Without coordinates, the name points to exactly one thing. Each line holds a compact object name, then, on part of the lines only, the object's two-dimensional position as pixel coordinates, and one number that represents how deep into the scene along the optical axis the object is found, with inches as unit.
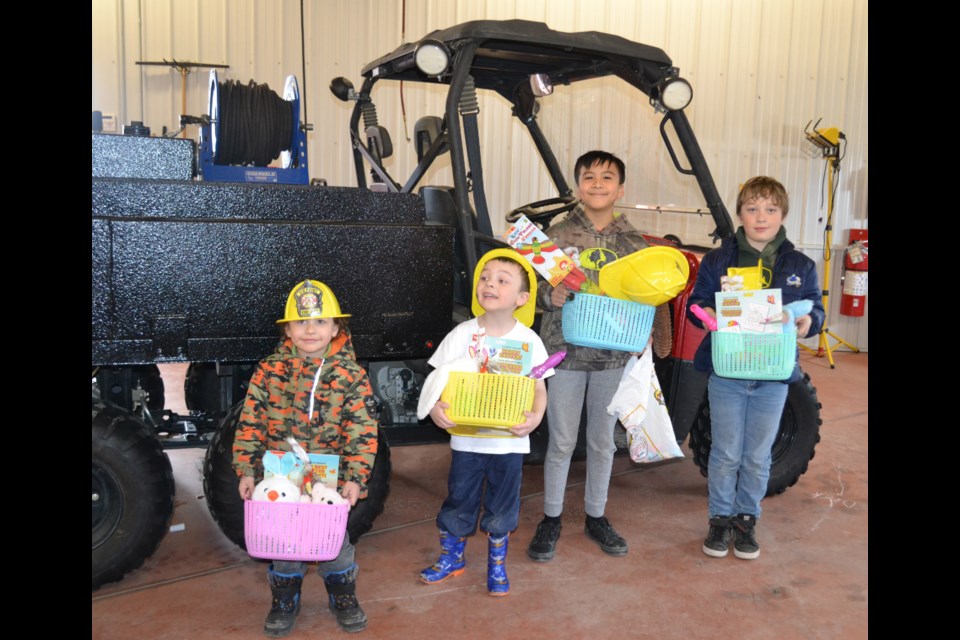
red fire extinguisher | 351.3
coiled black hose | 140.6
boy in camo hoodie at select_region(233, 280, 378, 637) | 114.0
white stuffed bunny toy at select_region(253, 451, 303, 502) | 108.0
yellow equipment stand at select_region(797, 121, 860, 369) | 338.4
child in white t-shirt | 121.9
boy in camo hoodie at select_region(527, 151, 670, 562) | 137.6
